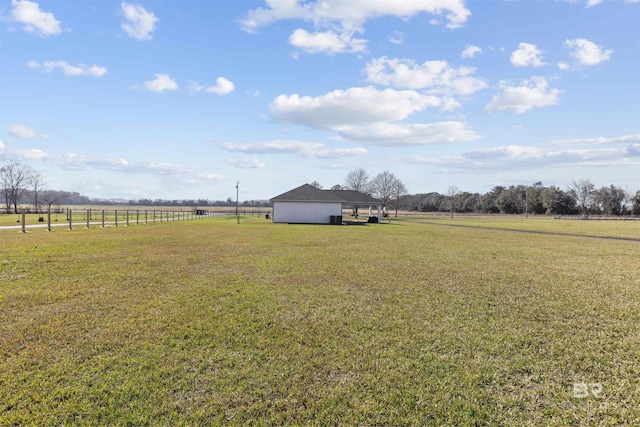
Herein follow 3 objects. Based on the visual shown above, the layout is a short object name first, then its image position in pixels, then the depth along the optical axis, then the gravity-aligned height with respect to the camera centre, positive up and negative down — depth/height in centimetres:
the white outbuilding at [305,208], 3462 +12
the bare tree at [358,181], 7200 +585
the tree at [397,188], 7106 +445
